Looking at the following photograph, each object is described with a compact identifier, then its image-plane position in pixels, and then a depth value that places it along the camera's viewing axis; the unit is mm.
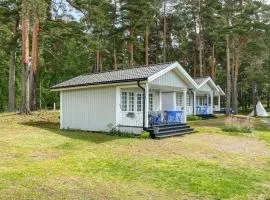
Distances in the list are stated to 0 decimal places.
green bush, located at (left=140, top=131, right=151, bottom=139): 17250
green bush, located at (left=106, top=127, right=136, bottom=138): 17922
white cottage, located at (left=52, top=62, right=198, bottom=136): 18641
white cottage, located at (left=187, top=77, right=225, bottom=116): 33406
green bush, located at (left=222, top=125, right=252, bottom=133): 21609
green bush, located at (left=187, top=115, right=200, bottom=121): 29997
